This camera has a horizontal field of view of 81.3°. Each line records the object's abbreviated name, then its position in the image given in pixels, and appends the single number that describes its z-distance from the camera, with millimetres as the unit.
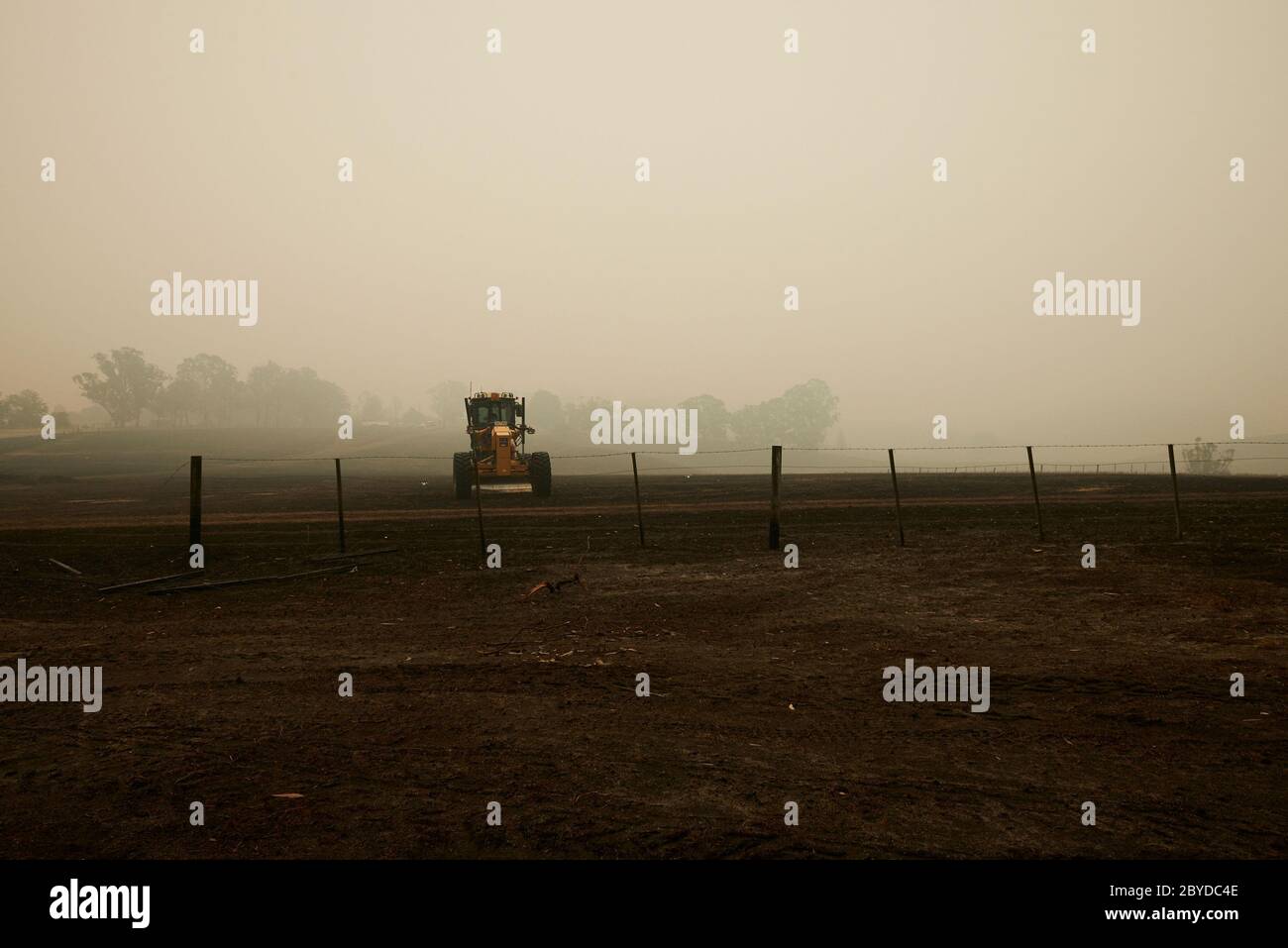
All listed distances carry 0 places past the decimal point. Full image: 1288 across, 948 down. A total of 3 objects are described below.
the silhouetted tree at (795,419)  123875
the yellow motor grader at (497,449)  27688
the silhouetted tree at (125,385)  119062
